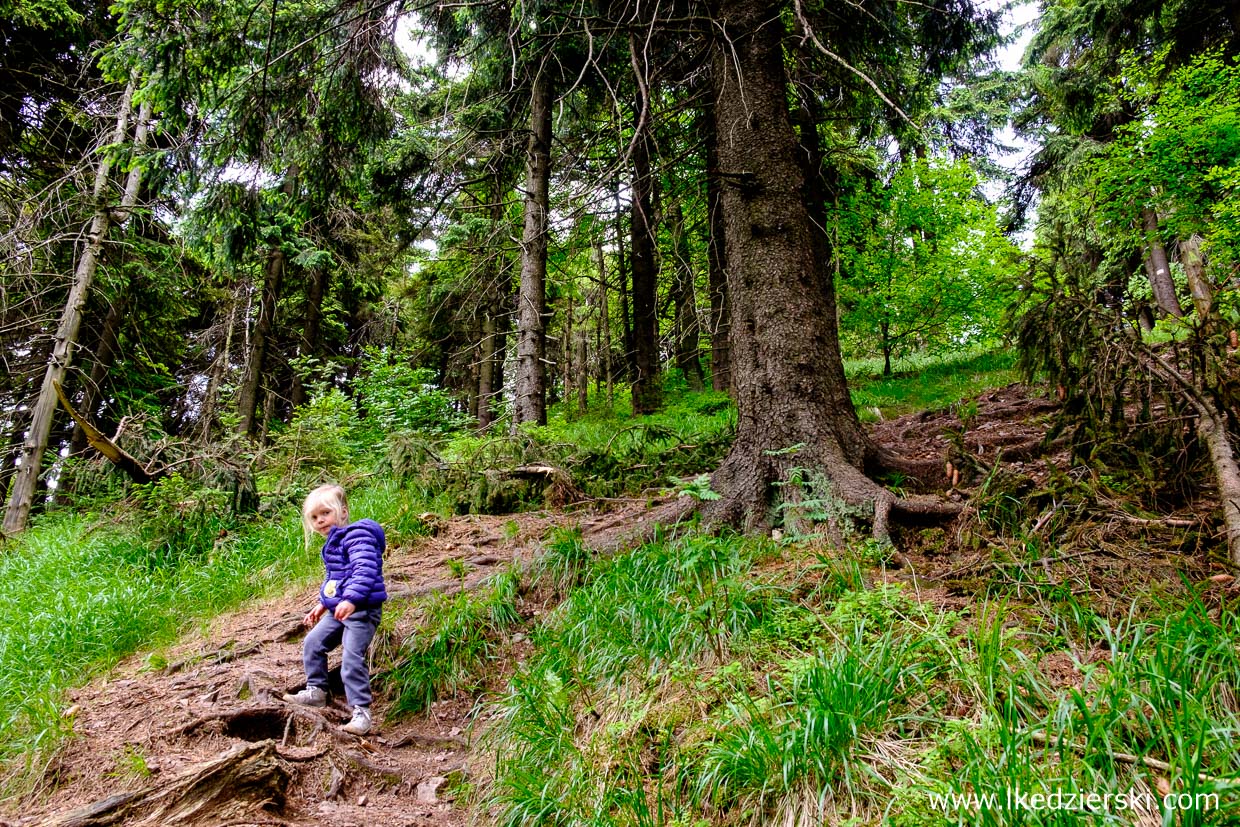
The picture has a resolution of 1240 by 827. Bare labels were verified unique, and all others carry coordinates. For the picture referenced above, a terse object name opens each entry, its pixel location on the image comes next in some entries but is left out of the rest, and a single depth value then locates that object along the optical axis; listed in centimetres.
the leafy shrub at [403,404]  1023
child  312
